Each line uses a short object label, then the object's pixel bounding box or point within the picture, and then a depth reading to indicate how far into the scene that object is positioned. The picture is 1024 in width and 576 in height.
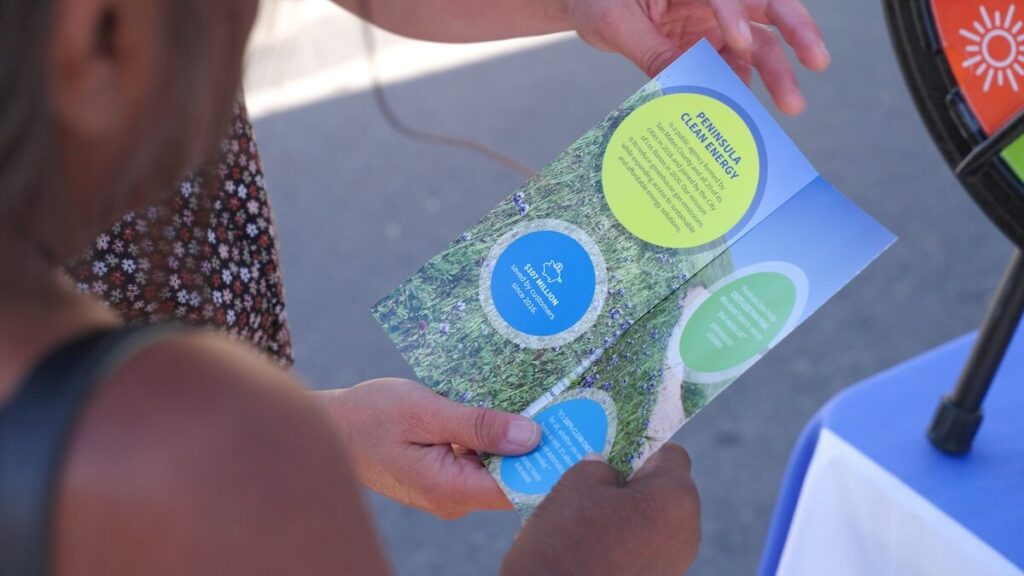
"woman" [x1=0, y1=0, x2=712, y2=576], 0.43
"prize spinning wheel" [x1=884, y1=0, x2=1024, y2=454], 0.72
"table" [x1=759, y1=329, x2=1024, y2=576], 0.83
